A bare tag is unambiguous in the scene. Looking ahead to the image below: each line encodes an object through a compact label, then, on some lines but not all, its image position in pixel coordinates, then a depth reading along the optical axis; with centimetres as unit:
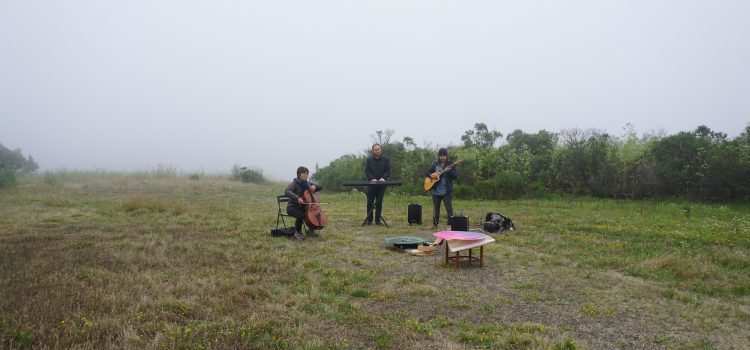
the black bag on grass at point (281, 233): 884
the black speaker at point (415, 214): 1091
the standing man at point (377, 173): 1043
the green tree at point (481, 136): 2599
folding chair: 880
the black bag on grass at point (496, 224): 964
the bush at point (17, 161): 2530
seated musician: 874
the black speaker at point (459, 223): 904
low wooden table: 654
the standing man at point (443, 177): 992
